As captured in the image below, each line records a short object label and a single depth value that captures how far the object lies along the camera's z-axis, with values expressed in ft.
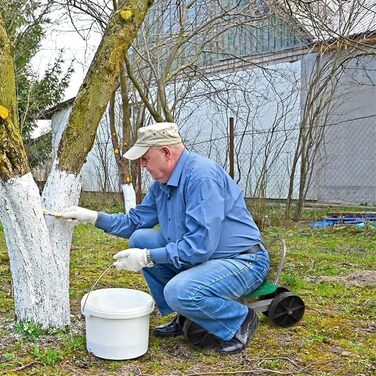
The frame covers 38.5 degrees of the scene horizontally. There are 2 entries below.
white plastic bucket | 8.08
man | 8.15
